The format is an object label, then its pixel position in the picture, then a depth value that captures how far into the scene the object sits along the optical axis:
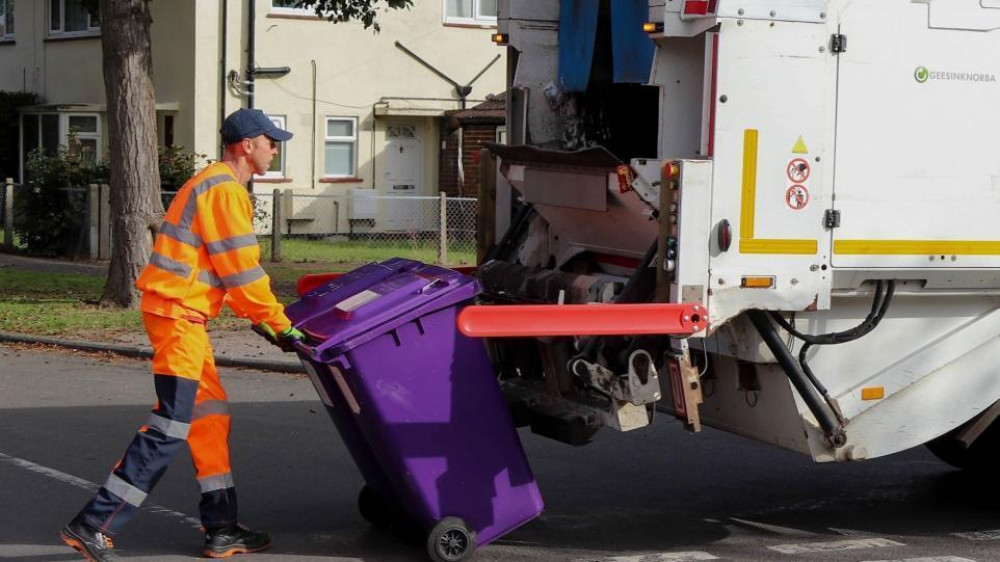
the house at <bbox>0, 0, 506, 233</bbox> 23.19
